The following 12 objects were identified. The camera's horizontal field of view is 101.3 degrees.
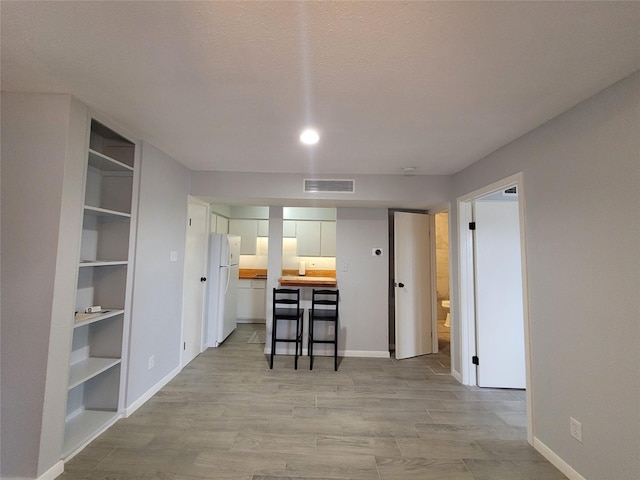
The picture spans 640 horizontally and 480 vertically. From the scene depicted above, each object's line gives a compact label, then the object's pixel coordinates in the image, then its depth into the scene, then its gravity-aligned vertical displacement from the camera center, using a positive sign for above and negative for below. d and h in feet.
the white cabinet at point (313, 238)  16.20 +1.05
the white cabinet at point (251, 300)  16.69 -2.93
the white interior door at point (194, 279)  10.39 -1.11
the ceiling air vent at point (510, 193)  9.38 +2.34
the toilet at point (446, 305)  14.72 -2.68
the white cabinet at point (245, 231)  17.22 +1.51
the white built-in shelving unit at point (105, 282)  6.86 -0.83
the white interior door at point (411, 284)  11.80 -1.25
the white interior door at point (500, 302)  9.13 -1.53
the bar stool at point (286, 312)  10.55 -2.50
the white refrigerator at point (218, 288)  12.45 -1.65
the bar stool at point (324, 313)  10.61 -2.53
